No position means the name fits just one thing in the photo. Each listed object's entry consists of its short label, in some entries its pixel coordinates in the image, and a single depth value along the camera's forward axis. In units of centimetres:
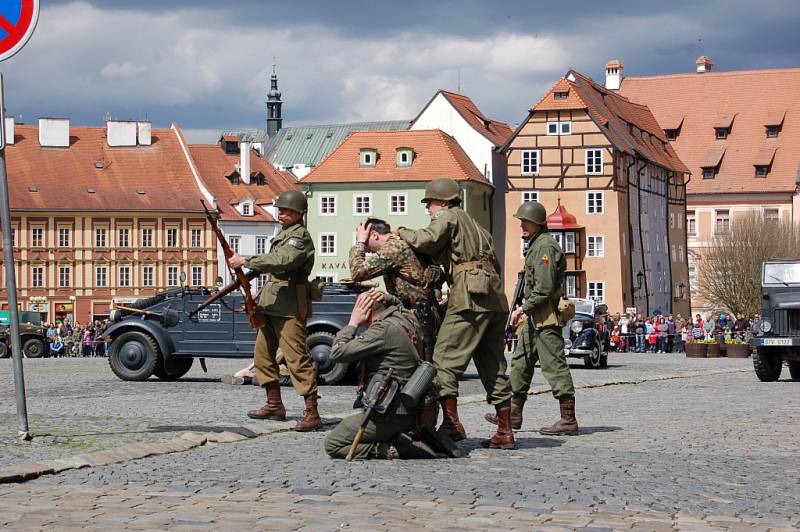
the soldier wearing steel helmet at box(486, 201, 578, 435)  1212
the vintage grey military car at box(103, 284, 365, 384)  2202
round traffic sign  1016
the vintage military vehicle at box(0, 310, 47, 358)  4831
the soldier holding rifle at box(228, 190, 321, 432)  1230
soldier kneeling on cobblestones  990
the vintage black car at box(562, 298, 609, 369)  3284
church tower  14588
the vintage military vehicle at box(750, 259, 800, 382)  2523
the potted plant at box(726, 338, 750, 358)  4328
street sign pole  1043
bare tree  6894
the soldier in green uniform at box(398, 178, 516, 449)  1062
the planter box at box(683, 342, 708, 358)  4384
